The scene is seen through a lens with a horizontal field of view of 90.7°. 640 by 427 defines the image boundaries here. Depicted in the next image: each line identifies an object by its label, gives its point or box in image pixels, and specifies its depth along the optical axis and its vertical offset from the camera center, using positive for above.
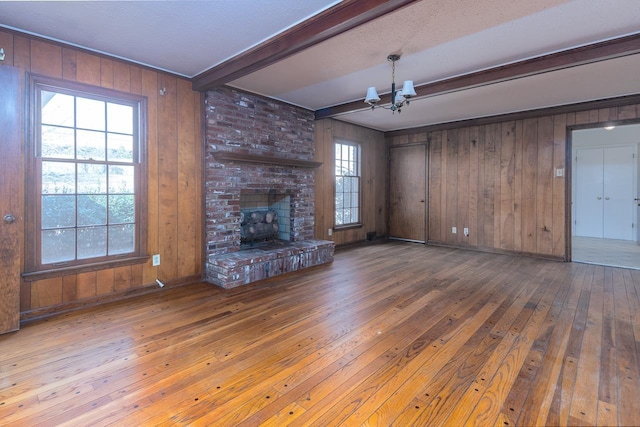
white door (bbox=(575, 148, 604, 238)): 7.20 +0.42
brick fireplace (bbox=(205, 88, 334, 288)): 3.89 +0.41
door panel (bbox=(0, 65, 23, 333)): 2.47 +0.06
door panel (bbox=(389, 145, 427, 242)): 6.75 +0.36
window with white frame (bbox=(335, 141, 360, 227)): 6.05 +0.51
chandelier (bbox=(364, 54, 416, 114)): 3.10 +1.16
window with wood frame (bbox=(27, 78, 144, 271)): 2.83 +0.32
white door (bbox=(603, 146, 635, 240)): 6.80 +0.38
